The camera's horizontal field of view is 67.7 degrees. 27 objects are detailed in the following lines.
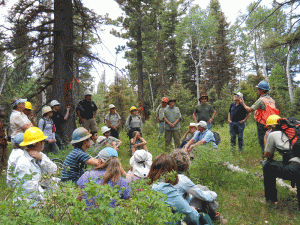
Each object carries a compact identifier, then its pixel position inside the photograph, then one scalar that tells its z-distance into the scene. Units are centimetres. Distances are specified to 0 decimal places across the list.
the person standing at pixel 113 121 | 813
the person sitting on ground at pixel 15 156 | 282
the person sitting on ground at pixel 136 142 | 733
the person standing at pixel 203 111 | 776
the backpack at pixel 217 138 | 660
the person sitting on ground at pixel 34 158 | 273
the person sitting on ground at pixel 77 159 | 346
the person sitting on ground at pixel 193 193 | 314
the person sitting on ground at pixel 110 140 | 685
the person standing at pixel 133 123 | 799
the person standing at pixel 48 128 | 563
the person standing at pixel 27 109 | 555
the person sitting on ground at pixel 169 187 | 254
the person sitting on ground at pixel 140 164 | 421
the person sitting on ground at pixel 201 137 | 565
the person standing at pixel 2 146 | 618
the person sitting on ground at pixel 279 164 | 357
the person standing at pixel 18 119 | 505
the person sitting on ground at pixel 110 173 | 262
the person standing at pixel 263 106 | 547
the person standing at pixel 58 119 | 630
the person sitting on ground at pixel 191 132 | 676
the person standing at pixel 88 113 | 728
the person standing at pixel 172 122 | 798
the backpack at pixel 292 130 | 352
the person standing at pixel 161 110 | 839
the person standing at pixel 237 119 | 707
